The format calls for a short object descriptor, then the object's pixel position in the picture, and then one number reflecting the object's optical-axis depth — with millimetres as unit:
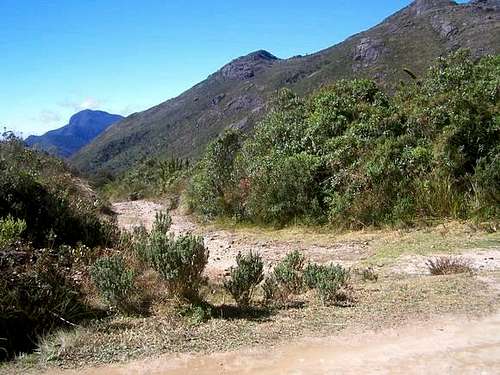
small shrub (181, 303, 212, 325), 5570
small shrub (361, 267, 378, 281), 7383
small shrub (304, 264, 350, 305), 6242
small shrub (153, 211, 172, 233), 9554
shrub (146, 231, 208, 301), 5895
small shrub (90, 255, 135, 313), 5797
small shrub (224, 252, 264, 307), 6191
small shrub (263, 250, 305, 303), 6398
